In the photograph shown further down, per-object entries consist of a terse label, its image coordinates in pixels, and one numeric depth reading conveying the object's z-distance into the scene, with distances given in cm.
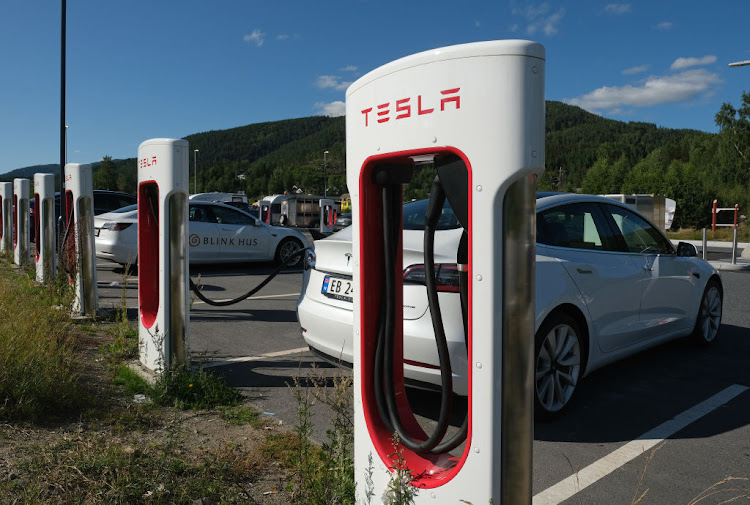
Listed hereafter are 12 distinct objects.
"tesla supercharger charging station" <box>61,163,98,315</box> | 716
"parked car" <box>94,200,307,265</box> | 1234
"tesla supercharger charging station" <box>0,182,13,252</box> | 1493
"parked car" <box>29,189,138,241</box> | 1778
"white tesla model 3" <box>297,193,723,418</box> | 377
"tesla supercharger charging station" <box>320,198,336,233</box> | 3950
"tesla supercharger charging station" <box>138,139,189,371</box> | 457
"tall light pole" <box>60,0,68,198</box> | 1074
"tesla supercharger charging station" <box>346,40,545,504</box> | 190
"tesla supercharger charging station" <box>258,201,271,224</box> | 4713
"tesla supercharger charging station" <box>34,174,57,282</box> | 958
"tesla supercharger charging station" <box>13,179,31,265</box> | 1311
